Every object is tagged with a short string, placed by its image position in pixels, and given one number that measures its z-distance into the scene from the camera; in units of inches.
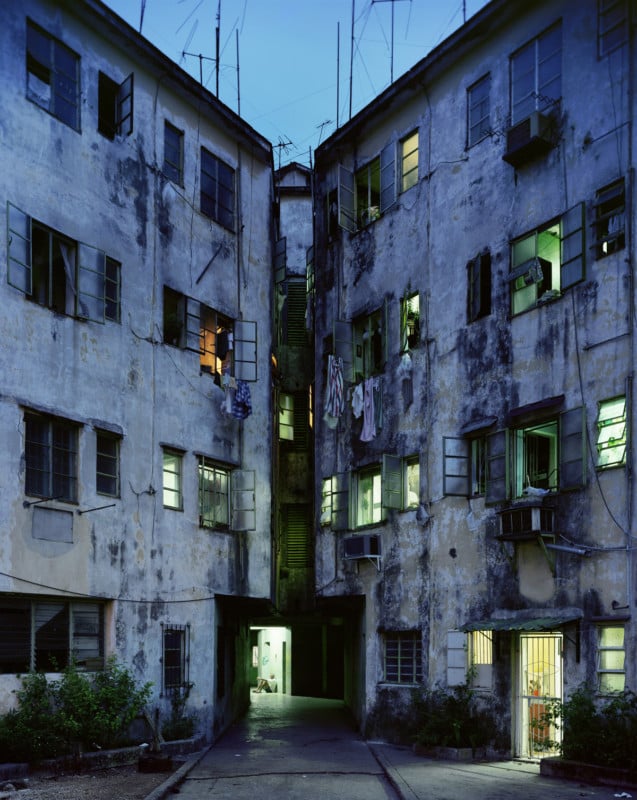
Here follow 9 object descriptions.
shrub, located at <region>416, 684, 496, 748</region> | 708.7
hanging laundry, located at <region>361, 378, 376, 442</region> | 878.4
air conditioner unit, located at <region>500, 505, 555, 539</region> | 650.8
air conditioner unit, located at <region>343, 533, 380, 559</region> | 847.1
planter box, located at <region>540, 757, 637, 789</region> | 542.6
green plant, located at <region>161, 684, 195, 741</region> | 753.0
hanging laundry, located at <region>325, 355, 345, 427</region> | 918.4
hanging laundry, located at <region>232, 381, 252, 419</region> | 871.1
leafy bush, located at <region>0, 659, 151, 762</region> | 600.7
